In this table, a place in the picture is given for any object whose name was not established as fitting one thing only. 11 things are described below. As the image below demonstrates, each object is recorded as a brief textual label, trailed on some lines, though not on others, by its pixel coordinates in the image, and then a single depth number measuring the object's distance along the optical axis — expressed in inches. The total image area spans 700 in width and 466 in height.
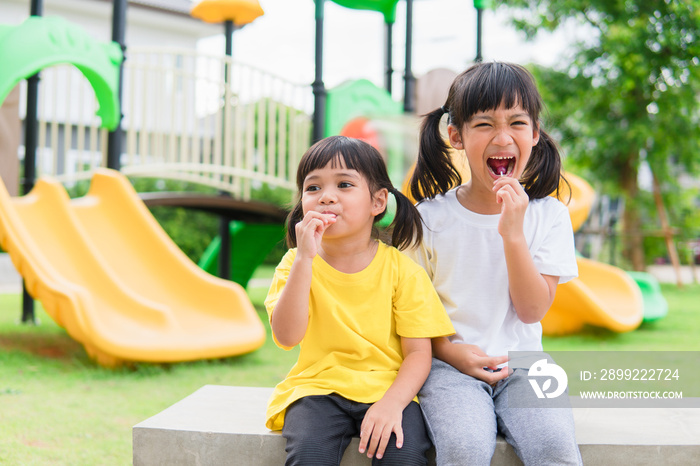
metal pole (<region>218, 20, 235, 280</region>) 303.9
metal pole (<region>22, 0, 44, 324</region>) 233.5
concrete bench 68.1
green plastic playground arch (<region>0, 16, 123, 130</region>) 181.5
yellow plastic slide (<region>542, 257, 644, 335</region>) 231.3
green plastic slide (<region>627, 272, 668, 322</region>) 269.6
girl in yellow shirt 63.5
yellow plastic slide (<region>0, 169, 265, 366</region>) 161.0
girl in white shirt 65.7
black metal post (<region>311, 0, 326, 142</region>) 253.4
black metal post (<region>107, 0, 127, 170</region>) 218.4
